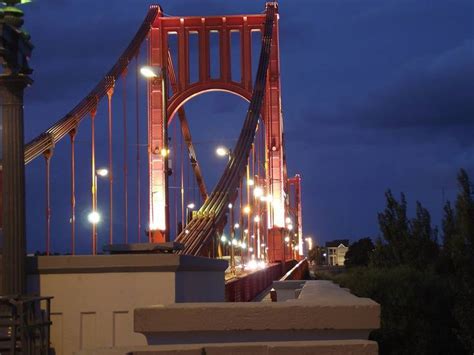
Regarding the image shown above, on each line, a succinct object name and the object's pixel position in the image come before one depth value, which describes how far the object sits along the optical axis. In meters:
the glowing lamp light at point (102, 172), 33.36
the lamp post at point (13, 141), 8.36
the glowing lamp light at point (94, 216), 30.06
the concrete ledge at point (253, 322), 5.59
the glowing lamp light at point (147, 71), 25.91
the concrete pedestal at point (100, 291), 8.47
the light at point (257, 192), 52.34
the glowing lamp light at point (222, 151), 38.47
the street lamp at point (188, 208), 43.31
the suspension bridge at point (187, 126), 35.78
